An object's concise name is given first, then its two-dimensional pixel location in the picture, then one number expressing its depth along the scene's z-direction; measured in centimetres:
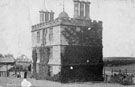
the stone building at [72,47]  2492
